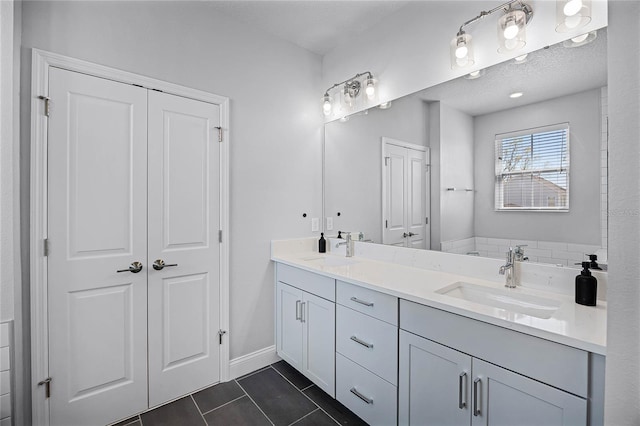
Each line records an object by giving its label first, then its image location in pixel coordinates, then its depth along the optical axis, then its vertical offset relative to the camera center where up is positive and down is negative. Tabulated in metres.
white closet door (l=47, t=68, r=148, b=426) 1.63 -0.22
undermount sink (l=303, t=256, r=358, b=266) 2.34 -0.40
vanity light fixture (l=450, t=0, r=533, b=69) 1.50 +0.96
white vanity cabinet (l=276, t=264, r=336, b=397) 1.91 -0.80
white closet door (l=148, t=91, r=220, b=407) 1.93 -0.23
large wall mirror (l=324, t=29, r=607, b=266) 1.38 +0.31
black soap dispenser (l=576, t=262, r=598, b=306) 1.26 -0.33
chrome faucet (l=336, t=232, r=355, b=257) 2.51 -0.30
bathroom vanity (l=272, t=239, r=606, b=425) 1.01 -0.57
